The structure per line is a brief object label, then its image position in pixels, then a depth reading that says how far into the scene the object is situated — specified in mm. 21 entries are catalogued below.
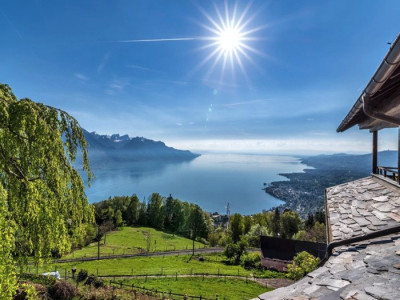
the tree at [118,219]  47875
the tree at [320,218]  46344
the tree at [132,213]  54438
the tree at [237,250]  29908
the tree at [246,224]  46075
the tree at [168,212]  55812
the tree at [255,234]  38781
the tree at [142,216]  54488
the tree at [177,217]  53688
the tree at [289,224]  45250
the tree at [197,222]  49125
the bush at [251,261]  27491
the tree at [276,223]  46906
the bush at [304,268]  15179
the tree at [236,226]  44816
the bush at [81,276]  16528
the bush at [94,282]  15256
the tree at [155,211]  53531
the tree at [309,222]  46562
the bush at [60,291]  11162
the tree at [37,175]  3279
